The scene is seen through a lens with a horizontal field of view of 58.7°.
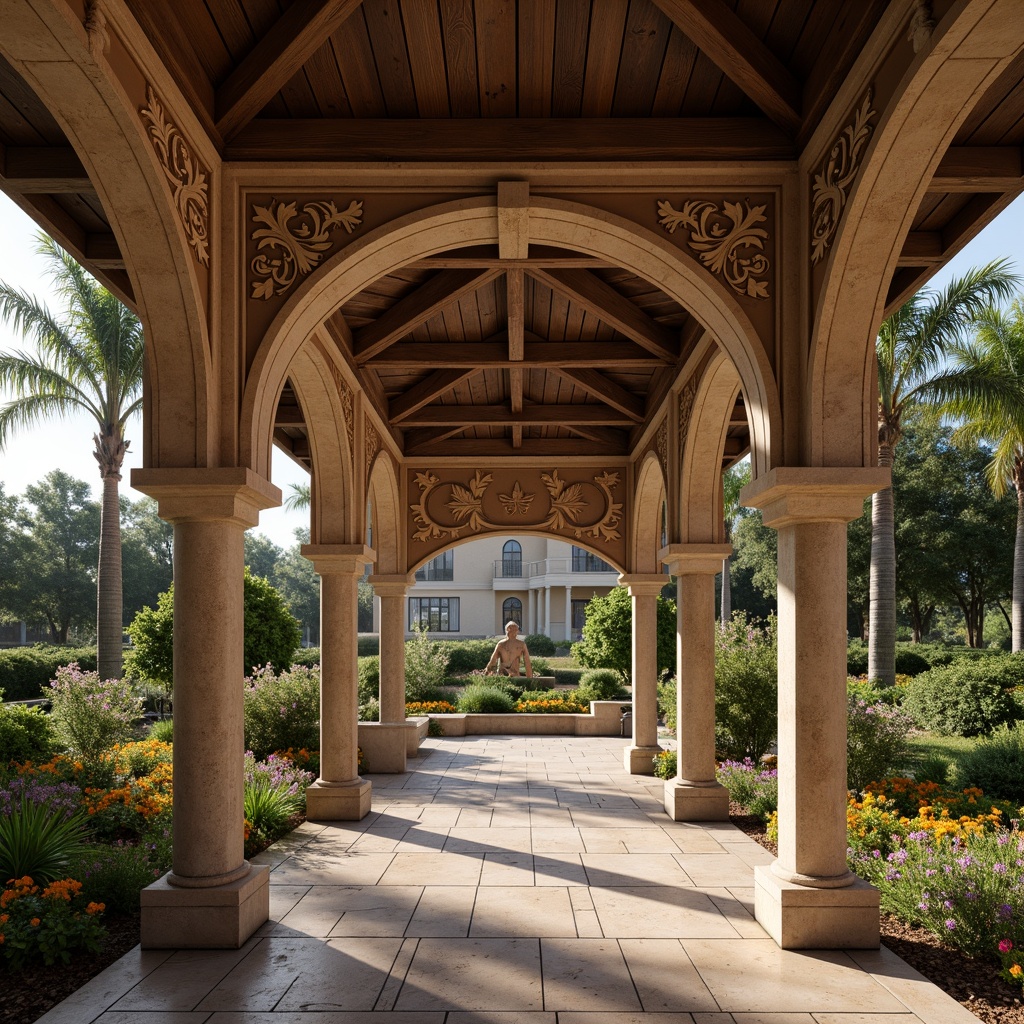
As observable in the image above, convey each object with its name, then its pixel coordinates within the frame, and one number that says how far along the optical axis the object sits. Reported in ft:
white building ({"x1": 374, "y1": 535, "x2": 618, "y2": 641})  151.74
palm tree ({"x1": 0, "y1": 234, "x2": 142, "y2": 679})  49.55
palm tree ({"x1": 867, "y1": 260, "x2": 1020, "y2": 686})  49.73
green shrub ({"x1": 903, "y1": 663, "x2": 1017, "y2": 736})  46.24
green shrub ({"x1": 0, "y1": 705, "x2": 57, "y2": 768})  30.35
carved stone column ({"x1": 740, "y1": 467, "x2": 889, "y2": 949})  16.67
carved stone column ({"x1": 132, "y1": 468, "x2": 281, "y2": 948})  16.67
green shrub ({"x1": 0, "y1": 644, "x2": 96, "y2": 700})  61.26
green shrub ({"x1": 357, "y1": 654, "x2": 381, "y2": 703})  58.65
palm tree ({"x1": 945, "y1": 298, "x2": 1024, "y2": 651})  50.80
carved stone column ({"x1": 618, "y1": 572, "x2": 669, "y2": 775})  39.24
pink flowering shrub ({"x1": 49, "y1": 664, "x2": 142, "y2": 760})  34.04
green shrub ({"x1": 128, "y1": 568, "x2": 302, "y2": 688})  47.16
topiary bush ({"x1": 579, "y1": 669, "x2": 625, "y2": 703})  60.70
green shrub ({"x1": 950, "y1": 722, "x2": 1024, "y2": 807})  27.96
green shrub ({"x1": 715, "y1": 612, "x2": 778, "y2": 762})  35.17
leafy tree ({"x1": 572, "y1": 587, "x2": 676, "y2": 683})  65.26
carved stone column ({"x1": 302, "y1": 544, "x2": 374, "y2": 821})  29.30
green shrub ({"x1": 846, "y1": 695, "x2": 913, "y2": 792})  28.48
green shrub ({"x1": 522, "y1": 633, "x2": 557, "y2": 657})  117.39
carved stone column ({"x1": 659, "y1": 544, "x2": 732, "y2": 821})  29.14
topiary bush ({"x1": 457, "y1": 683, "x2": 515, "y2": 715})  57.47
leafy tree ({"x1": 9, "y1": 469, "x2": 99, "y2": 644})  114.62
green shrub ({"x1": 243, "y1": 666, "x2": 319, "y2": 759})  35.32
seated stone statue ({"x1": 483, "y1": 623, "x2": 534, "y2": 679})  66.39
